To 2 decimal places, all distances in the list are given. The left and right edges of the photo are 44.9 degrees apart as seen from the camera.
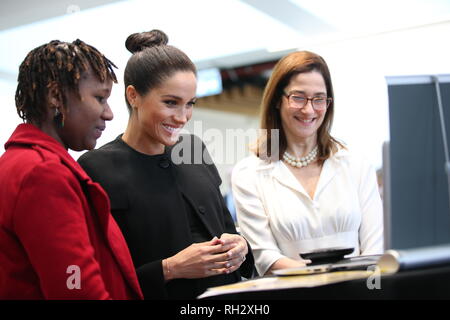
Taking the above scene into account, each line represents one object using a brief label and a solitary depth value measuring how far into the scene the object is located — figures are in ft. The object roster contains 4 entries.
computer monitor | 3.94
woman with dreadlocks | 3.93
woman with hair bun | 5.59
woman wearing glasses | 7.45
